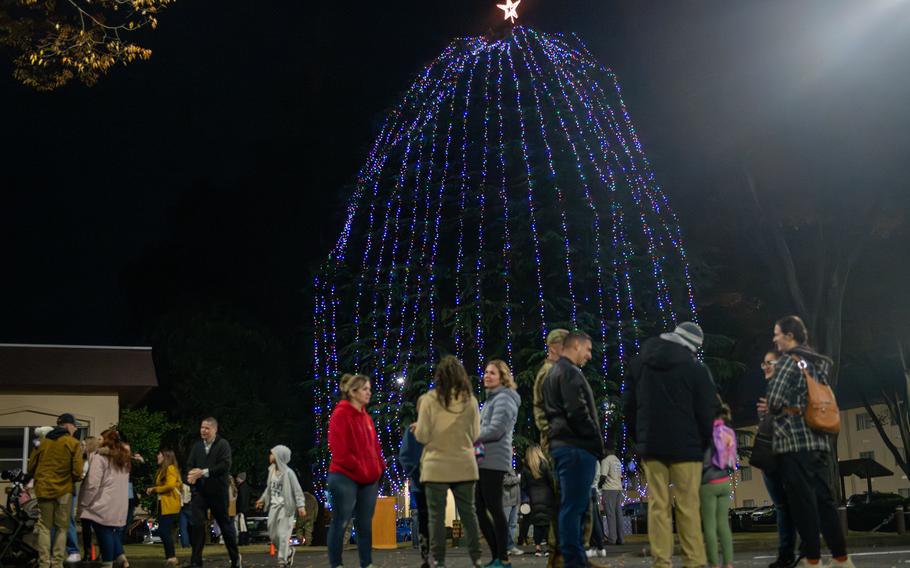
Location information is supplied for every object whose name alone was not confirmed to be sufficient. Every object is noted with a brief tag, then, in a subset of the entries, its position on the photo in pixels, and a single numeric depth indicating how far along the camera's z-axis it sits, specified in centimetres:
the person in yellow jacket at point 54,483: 1233
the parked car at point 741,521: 3844
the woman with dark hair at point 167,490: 1420
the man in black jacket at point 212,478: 1267
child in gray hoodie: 1422
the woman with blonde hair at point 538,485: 1310
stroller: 1297
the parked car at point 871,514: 3069
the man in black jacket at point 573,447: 832
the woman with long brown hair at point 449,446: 895
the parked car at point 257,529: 3350
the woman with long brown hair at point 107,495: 1288
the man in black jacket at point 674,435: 778
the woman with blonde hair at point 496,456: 941
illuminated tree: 2597
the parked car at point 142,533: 3020
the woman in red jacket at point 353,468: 964
